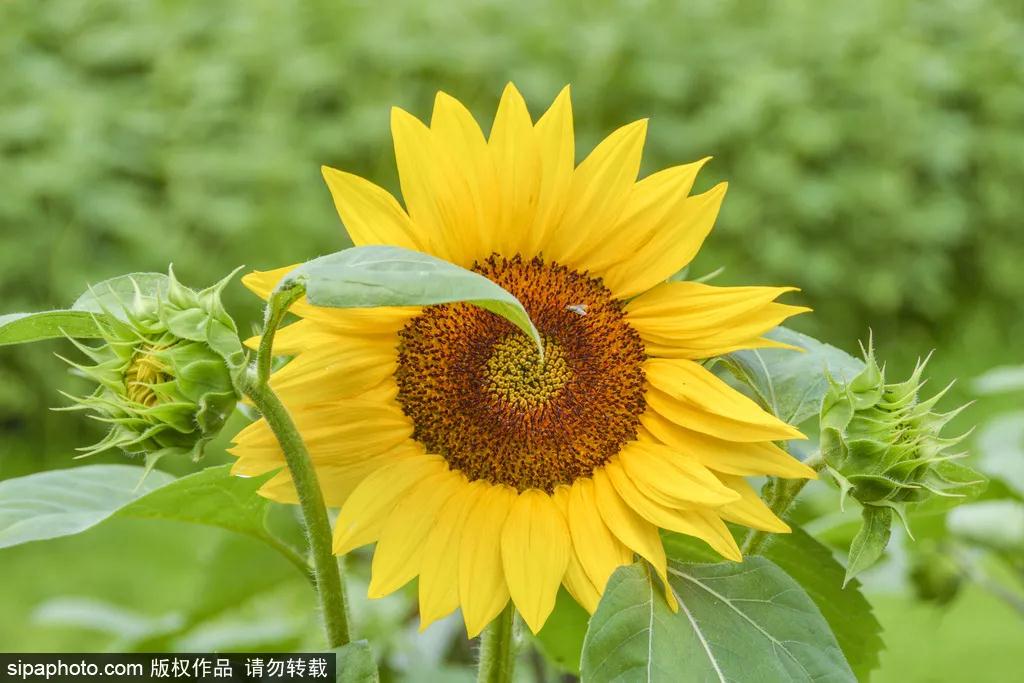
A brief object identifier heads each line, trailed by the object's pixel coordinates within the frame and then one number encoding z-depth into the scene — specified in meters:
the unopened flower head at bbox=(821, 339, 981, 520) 1.31
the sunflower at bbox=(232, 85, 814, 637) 1.32
